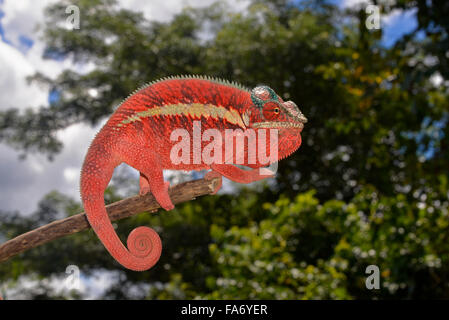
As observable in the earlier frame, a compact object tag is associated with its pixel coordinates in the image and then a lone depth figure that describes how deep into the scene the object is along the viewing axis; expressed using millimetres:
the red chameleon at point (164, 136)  968
